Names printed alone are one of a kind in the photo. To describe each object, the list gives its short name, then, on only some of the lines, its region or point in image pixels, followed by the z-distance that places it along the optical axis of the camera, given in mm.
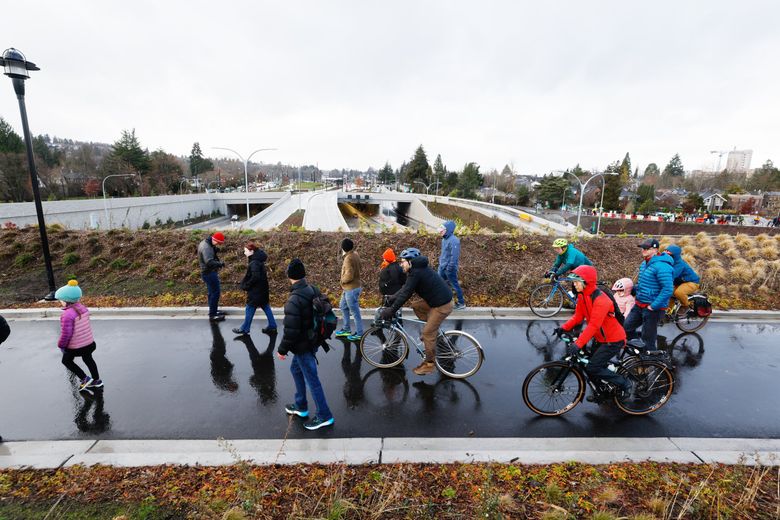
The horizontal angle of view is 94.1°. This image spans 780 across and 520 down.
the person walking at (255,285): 6582
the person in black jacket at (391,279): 5703
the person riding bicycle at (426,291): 4945
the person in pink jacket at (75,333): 4695
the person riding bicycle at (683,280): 6762
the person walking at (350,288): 6324
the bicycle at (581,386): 4508
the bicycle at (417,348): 5520
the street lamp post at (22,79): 7668
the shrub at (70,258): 10234
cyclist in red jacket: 4164
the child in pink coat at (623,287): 5180
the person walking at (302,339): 3939
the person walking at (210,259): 7027
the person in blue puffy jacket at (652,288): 5473
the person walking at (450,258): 7805
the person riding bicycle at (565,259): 7243
